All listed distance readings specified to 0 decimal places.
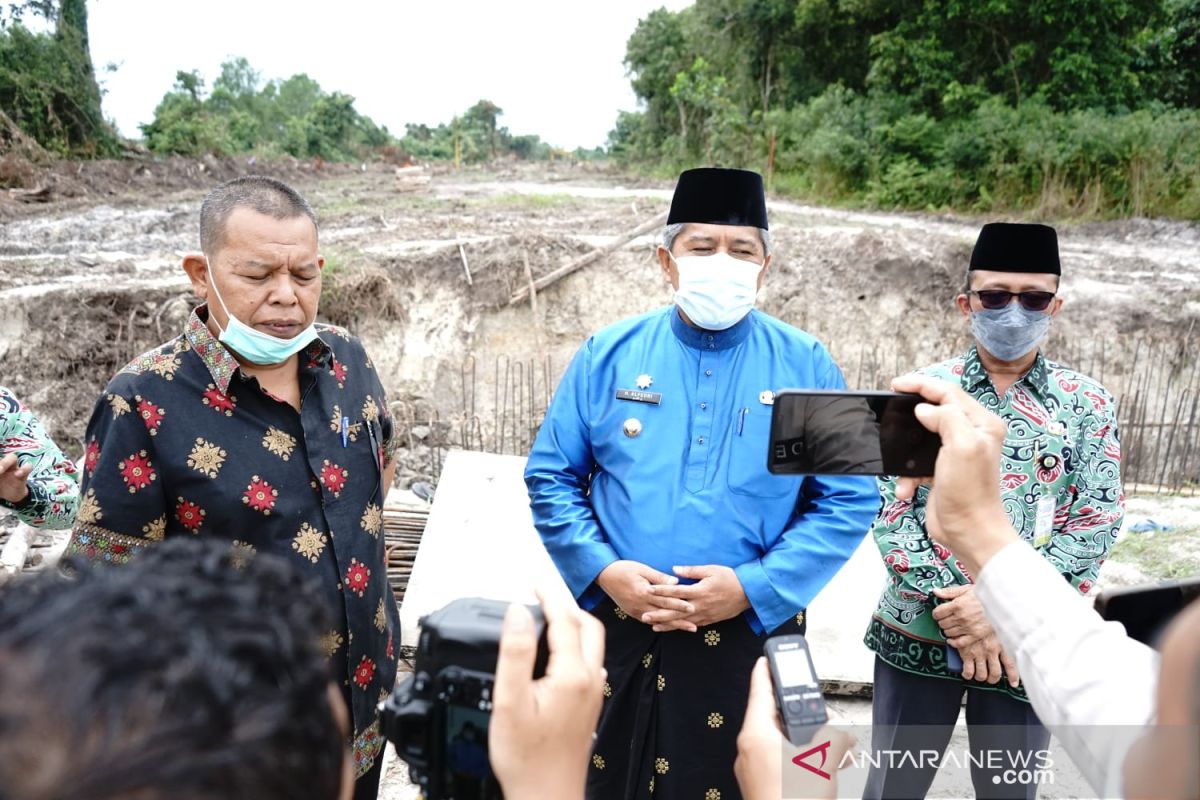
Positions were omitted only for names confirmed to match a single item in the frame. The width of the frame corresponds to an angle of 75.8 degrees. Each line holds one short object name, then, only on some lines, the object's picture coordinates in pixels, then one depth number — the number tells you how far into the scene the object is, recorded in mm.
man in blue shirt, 2230
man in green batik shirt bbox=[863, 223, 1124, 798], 2359
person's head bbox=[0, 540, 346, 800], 591
